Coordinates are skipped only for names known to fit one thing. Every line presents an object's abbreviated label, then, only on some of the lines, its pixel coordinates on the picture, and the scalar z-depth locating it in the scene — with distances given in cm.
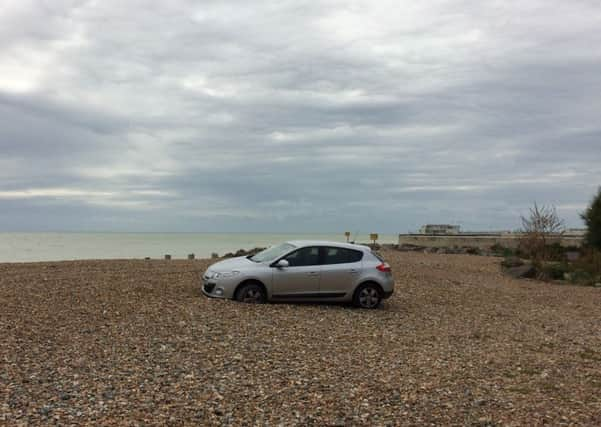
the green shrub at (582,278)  2264
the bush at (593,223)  3359
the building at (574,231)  6024
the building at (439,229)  6888
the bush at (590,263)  2502
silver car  1259
